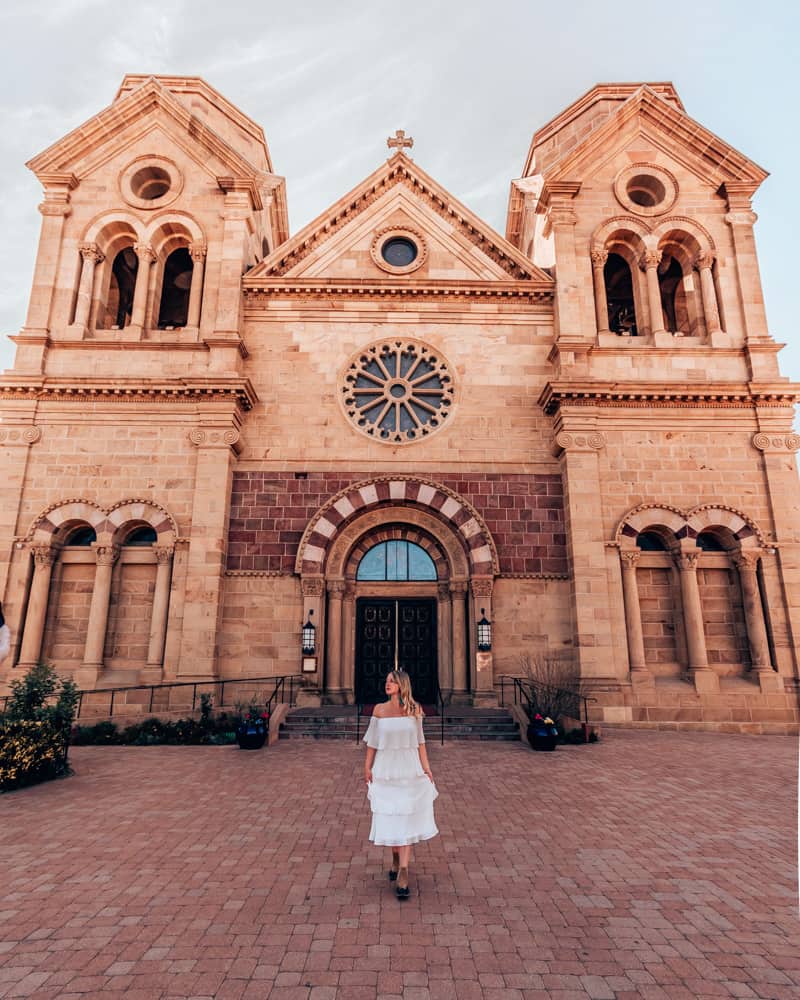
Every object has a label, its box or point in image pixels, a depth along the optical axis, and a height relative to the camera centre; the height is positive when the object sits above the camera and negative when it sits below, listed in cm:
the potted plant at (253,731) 1263 -197
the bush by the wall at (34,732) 966 -160
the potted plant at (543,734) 1254 -199
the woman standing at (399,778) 551 -132
